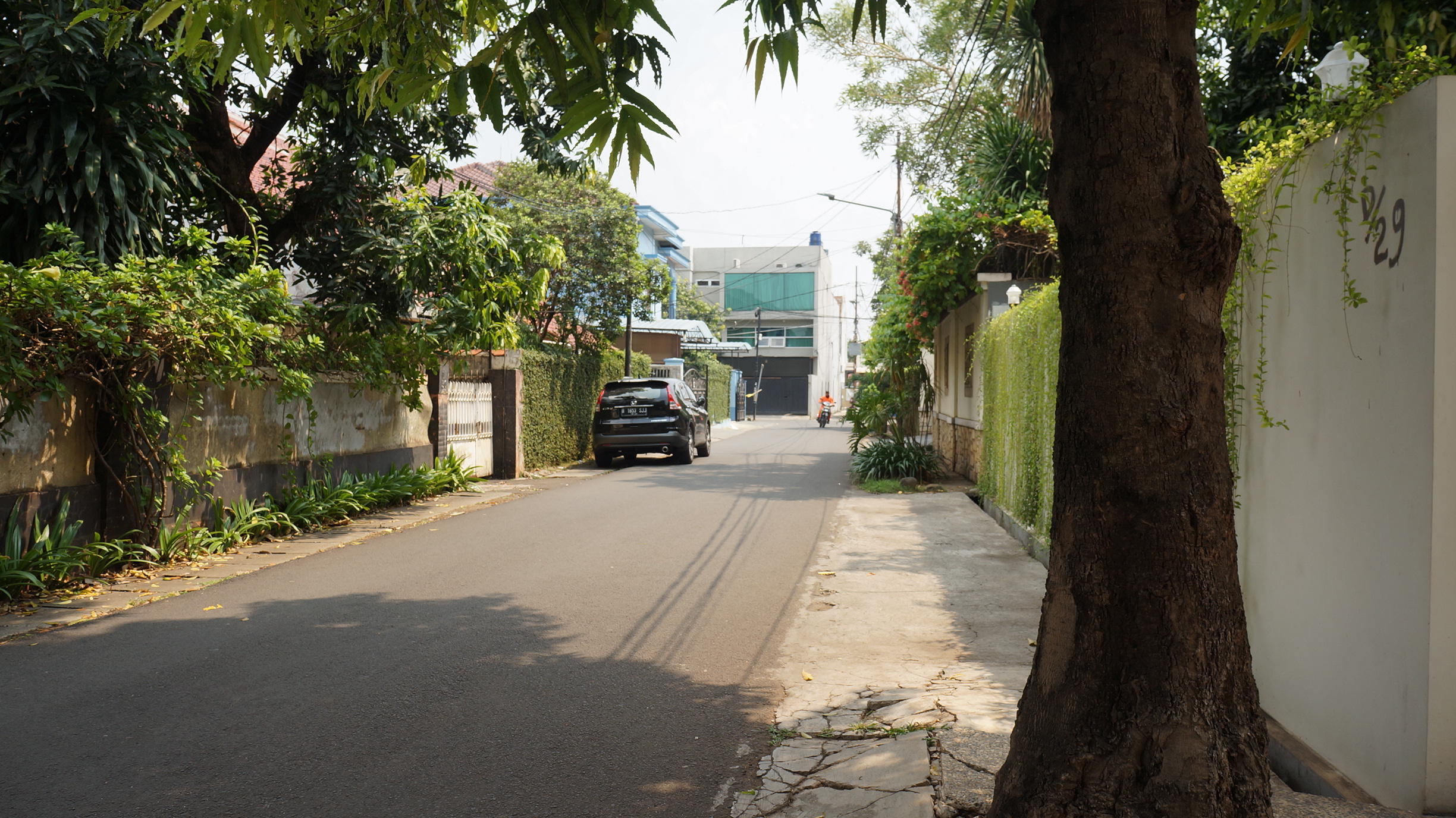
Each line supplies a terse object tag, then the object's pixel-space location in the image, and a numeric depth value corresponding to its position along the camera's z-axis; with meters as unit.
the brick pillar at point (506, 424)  17.44
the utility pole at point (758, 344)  62.19
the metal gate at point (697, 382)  42.66
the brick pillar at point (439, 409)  14.92
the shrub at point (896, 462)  16.44
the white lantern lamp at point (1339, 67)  4.21
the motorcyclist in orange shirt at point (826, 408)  45.56
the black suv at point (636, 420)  19.73
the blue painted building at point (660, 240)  47.62
